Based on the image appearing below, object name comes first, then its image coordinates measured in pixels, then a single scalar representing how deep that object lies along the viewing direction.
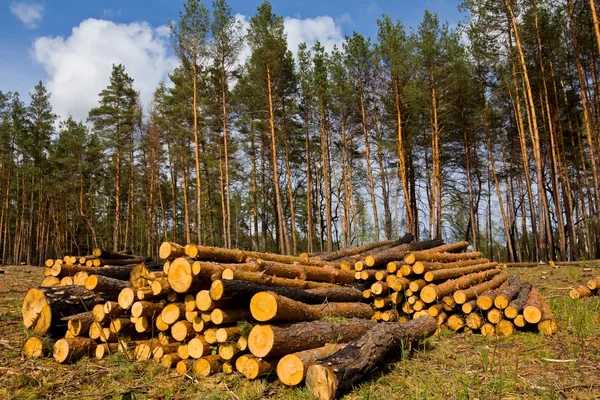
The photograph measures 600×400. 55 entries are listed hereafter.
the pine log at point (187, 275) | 4.99
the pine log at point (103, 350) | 5.15
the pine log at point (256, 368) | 4.19
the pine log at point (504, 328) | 6.16
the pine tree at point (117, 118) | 23.56
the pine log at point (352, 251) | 9.98
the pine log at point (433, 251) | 7.44
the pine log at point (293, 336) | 4.12
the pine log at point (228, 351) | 4.46
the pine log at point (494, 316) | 6.29
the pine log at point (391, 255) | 7.72
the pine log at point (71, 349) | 4.96
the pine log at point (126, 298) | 5.30
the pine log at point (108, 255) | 10.74
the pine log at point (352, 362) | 3.60
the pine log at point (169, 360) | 4.76
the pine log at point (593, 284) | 8.95
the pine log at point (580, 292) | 8.49
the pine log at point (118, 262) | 11.05
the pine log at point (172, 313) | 4.98
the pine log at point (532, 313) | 5.94
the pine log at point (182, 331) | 4.90
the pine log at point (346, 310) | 5.74
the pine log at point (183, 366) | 4.61
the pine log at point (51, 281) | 8.67
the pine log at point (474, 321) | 6.50
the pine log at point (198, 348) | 4.66
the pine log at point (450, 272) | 7.23
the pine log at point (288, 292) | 4.57
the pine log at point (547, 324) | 5.87
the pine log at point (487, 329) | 6.30
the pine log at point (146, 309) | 5.13
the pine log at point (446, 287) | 6.92
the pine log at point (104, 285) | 5.86
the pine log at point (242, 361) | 4.34
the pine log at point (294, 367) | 3.92
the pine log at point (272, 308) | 4.37
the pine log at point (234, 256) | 5.60
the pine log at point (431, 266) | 7.29
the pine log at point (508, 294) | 6.32
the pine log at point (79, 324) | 5.33
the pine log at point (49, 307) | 5.62
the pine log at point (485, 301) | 6.39
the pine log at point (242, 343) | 4.42
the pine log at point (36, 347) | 5.14
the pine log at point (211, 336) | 4.66
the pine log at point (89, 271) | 7.88
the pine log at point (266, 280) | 5.13
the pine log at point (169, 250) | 5.39
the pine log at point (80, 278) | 7.79
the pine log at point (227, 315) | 4.63
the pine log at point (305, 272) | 5.91
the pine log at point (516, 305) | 6.16
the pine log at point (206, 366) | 4.50
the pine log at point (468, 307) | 6.65
